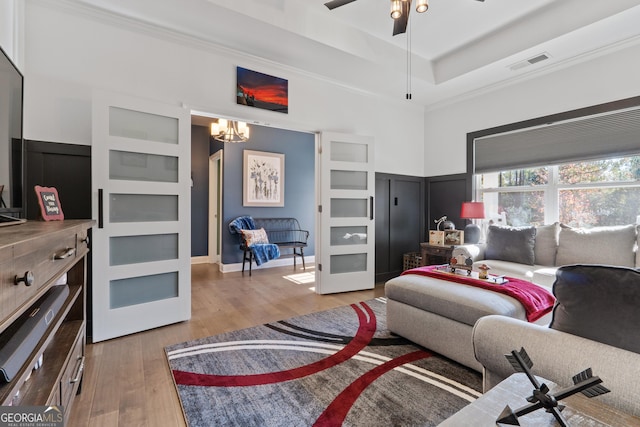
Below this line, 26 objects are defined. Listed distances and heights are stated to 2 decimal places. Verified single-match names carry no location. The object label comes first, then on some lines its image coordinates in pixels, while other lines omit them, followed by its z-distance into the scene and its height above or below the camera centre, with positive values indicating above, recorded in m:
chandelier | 4.75 +1.28
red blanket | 2.09 -0.58
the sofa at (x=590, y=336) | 0.96 -0.46
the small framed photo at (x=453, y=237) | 4.12 -0.35
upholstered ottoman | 2.07 -0.74
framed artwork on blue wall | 5.74 +0.63
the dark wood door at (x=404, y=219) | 4.86 -0.13
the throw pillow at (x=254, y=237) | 5.13 -0.44
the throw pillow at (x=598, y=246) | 2.91 -0.34
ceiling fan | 2.06 +1.47
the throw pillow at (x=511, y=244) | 3.50 -0.38
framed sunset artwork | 3.40 +1.41
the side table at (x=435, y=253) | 4.08 -0.58
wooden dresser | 0.81 -0.27
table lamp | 4.02 -0.06
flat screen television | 1.60 +0.41
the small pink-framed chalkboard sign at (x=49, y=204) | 1.91 +0.04
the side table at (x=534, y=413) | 0.77 -0.53
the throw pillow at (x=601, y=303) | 0.99 -0.32
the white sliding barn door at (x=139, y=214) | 2.59 -0.03
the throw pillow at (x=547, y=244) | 3.43 -0.37
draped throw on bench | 5.04 -0.61
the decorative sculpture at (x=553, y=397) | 0.75 -0.48
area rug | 1.67 -1.11
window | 3.28 +0.23
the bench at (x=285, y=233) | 5.68 -0.44
